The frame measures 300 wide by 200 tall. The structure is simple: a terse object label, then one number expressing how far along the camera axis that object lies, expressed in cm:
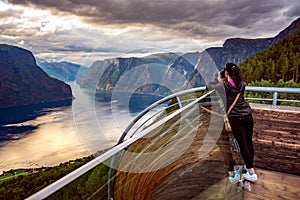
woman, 234
